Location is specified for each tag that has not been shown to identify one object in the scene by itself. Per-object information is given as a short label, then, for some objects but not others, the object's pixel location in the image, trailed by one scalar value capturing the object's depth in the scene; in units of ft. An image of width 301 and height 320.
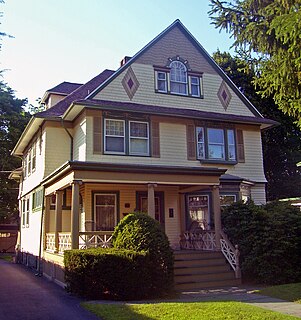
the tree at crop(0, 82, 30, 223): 115.55
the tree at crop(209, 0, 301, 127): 31.45
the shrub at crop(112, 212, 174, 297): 35.91
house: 50.26
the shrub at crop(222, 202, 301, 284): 42.47
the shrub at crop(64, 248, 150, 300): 34.47
